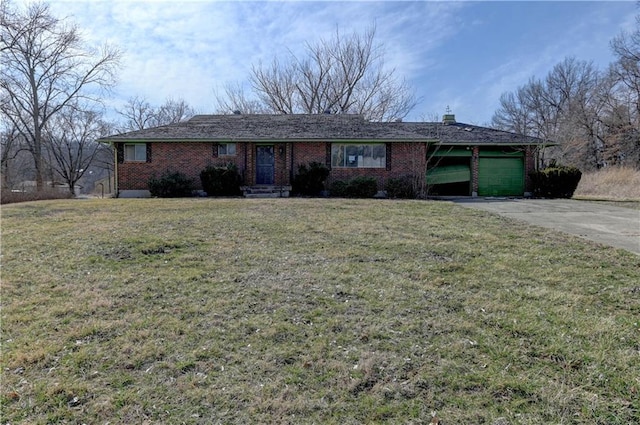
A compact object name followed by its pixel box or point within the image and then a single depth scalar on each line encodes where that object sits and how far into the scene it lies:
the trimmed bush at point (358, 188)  15.27
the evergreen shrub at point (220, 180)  15.92
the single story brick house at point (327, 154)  16.67
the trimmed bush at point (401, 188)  15.14
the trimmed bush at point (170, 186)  15.58
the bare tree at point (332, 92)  31.06
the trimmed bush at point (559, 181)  15.77
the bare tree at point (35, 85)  23.62
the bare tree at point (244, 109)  33.78
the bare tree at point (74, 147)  36.31
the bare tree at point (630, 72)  27.10
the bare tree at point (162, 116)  40.56
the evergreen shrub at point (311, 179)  15.94
